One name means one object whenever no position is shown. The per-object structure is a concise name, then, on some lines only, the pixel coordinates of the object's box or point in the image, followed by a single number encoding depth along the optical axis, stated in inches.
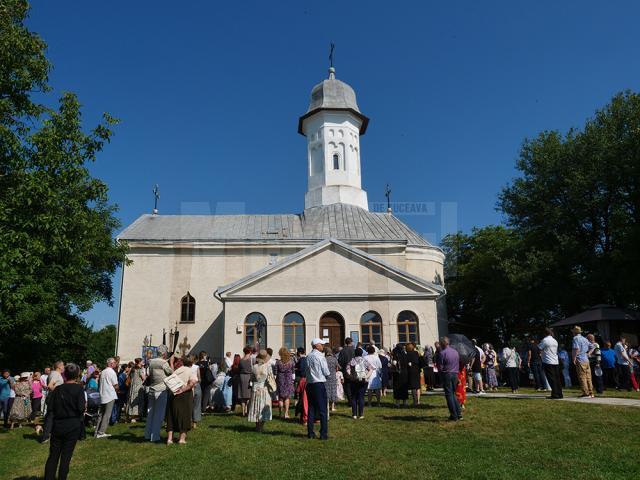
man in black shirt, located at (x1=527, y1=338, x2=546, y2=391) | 674.8
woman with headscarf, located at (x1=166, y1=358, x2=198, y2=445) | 407.8
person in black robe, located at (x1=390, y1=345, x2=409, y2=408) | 571.2
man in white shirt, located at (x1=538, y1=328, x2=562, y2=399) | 559.5
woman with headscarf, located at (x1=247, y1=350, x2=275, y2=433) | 447.5
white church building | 978.1
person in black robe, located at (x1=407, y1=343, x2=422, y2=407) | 568.4
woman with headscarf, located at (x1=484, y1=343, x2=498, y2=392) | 754.2
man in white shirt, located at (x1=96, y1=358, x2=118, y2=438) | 478.0
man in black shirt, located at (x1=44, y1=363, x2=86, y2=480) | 301.0
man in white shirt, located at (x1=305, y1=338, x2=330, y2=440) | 406.0
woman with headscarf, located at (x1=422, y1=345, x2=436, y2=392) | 759.7
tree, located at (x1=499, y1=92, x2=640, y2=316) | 1018.1
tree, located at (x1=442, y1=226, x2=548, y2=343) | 1098.1
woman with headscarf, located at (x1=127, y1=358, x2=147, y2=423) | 558.9
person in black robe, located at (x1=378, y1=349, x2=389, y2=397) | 661.3
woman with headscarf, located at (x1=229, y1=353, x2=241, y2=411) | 580.4
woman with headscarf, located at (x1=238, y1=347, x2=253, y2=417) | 567.2
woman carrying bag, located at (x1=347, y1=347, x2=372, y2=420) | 489.7
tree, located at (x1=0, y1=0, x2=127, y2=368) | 541.6
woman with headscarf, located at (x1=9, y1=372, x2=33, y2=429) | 597.3
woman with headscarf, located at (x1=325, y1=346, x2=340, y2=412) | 529.7
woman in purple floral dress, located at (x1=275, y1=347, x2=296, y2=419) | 520.6
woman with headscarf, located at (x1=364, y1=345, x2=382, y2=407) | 565.3
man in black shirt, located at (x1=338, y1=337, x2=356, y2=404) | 531.5
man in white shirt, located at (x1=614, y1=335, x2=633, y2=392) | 675.4
